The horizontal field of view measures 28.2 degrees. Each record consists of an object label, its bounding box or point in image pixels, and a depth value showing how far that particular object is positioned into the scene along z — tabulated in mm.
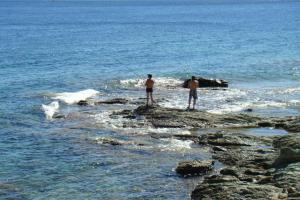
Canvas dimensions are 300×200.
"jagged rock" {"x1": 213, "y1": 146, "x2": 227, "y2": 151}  30703
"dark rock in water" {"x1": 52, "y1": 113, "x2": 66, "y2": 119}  40469
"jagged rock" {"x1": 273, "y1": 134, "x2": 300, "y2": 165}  25328
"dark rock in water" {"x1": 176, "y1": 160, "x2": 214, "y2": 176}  27203
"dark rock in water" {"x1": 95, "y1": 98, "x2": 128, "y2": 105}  44938
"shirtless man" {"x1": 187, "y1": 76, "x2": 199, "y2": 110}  40469
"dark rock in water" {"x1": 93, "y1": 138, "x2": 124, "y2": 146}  32688
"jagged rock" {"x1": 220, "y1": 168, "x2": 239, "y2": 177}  25605
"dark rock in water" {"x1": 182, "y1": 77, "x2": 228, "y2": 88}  52312
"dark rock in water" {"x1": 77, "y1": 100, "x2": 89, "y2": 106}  44969
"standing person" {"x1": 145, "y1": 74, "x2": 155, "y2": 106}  41406
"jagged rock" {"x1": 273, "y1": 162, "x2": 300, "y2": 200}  21812
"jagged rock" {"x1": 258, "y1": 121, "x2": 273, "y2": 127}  36084
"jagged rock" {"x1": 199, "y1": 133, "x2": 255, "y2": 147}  31625
